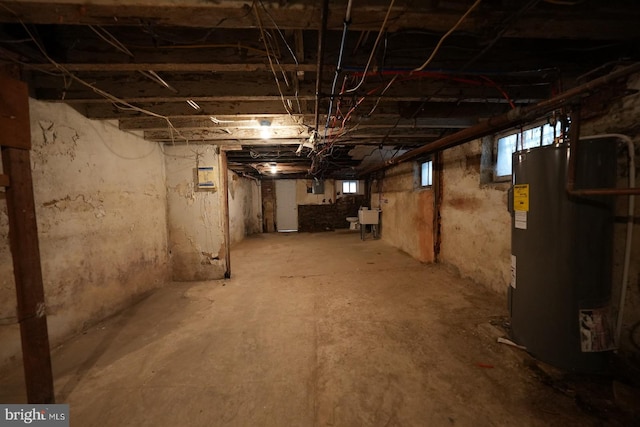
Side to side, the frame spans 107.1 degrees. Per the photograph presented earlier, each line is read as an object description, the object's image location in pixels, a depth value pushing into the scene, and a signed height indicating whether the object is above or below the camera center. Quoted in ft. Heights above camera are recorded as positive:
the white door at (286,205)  28.25 -0.72
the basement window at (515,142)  7.04 +1.72
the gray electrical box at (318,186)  27.73 +1.44
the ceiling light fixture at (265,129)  8.72 +2.85
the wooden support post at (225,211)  11.45 -0.49
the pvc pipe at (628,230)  4.45 -0.78
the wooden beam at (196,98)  6.25 +2.77
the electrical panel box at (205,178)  11.14 +1.11
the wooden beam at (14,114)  3.73 +1.51
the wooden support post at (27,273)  3.86 -1.13
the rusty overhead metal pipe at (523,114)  4.01 +1.90
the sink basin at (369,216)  20.34 -1.62
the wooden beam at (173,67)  4.79 +2.82
